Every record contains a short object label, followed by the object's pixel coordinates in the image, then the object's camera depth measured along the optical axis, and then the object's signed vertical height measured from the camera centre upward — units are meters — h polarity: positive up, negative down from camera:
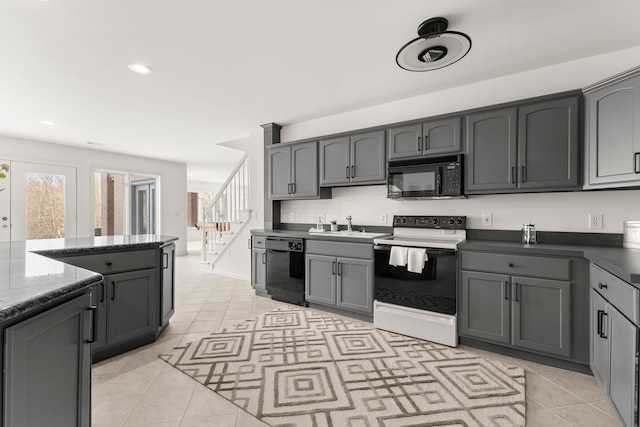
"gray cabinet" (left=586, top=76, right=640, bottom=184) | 2.05 +0.59
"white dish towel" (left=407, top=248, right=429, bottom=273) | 2.72 -0.43
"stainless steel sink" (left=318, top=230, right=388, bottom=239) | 3.35 -0.26
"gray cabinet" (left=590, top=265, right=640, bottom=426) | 1.41 -0.70
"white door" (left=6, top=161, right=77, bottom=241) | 5.33 +0.19
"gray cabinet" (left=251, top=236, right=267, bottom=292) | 4.08 -0.72
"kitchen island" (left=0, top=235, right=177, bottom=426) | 0.85 -0.43
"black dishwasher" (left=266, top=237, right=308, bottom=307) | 3.71 -0.74
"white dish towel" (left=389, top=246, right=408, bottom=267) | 2.83 -0.42
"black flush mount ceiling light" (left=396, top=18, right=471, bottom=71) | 2.03 +1.18
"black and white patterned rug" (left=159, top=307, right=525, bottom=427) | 1.75 -1.19
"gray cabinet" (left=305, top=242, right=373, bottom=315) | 3.18 -0.79
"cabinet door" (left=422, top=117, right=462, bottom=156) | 2.92 +0.76
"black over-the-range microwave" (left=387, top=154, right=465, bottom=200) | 2.91 +0.36
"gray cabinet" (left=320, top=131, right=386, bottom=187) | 3.42 +0.63
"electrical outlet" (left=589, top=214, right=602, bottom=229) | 2.55 -0.07
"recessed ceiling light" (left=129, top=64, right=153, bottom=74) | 2.83 +1.37
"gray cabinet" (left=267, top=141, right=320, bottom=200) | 3.96 +0.57
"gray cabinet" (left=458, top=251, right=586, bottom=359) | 2.23 -0.71
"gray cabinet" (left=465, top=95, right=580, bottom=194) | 2.43 +0.57
